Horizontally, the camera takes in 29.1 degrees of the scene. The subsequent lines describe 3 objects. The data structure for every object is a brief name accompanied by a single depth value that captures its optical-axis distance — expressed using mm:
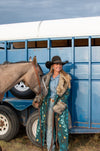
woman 3740
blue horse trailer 4238
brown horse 3600
